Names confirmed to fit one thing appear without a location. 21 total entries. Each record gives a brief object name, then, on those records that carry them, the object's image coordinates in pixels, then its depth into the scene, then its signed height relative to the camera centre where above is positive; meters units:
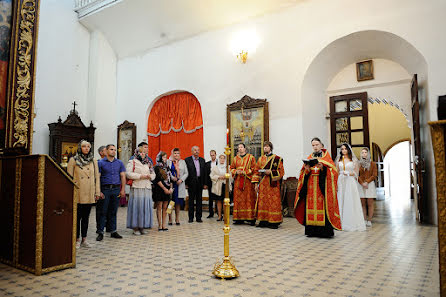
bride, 5.77 -0.36
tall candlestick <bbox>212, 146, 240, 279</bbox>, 3.02 -0.88
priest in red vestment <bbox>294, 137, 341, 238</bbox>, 5.08 -0.40
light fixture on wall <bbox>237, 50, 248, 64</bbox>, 8.26 +3.01
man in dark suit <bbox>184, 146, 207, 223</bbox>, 6.76 -0.15
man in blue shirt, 4.85 -0.21
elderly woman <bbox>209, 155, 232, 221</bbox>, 6.87 -0.22
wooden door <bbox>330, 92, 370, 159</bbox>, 8.12 +1.31
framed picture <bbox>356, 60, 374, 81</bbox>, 8.03 +2.56
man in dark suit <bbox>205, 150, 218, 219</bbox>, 7.14 -0.03
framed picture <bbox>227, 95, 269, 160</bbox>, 8.04 +1.28
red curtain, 9.66 +1.55
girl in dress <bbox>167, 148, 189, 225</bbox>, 6.33 -0.12
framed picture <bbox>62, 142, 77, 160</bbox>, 9.25 +0.77
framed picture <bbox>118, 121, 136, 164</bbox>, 10.50 +1.14
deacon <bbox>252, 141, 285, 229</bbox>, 5.95 -0.30
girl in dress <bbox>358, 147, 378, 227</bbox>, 6.24 -0.17
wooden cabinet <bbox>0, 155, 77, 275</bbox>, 3.22 -0.44
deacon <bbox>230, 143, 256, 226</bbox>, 6.39 -0.30
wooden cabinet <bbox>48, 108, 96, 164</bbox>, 9.08 +1.18
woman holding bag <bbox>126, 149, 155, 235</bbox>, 5.23 -0.39
